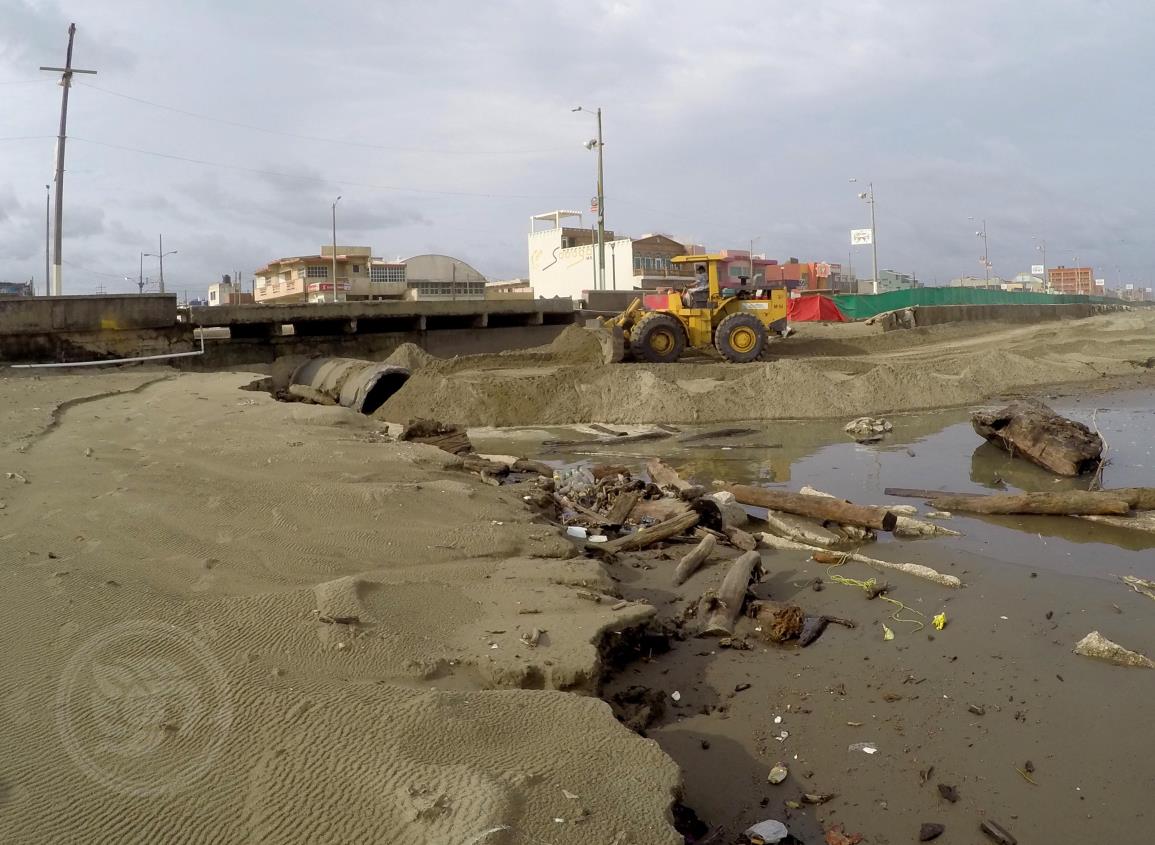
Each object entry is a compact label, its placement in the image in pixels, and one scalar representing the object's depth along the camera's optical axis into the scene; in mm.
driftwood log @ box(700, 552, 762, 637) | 4988
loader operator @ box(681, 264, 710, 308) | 19828
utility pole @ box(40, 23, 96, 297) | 22031
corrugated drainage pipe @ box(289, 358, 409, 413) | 14914
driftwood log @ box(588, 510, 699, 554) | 6641
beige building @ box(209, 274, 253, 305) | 53156
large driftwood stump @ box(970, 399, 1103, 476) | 9344
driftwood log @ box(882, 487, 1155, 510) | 7273
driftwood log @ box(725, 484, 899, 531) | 6797
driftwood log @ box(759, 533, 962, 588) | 5812
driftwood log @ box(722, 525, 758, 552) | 6676
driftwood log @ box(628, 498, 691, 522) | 7350
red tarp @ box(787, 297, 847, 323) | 31844
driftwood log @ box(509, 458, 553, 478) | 9812
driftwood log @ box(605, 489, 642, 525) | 7432
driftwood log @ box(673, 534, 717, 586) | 6035
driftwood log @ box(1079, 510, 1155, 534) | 6996
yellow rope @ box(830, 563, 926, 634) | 5203
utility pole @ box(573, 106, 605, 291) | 30750
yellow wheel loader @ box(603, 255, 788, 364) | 18969
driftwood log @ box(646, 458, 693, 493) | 8539
